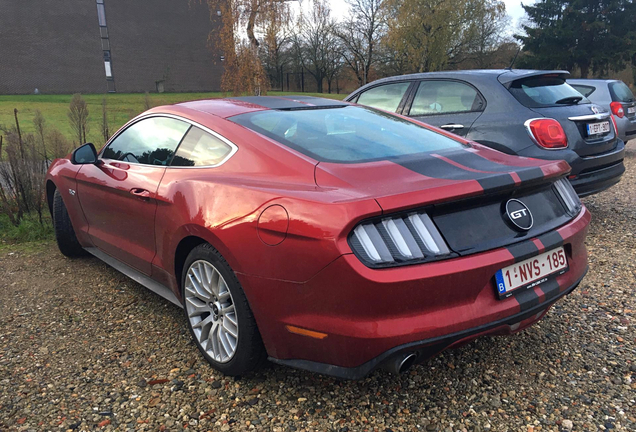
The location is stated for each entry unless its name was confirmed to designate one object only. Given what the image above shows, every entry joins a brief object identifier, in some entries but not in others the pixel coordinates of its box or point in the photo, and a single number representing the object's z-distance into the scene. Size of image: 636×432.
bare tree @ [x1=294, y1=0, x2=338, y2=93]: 45.72
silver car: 9.59
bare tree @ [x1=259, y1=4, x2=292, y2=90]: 21.81
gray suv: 4.58
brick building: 39.09
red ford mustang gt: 1.95
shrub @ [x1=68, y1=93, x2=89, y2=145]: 7.03
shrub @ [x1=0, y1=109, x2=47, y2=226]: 5.61
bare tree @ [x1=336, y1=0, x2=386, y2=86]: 41.78
